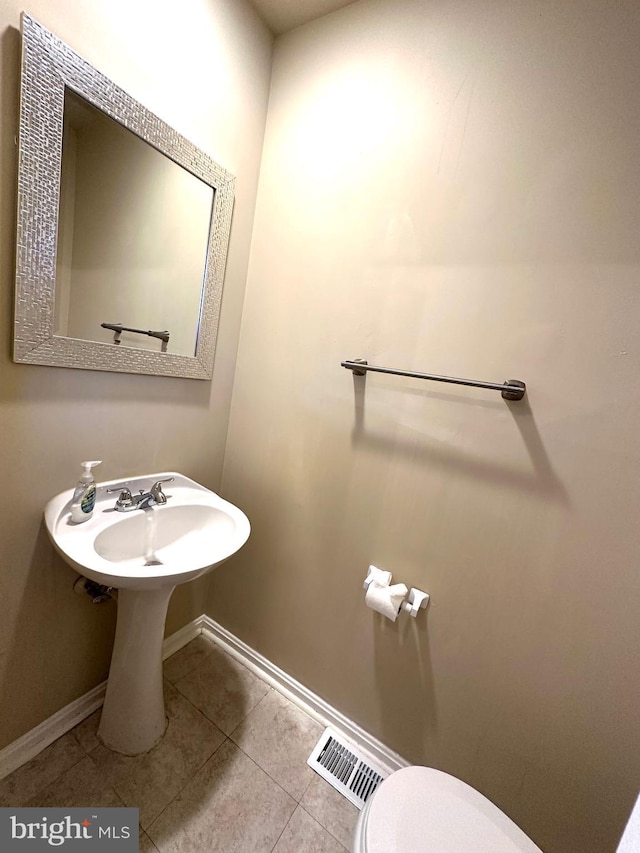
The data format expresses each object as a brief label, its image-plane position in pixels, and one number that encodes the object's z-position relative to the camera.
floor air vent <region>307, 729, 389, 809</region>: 1.10
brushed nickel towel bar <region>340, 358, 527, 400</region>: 0.86
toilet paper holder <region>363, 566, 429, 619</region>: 1.02
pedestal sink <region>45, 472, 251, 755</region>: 0.94
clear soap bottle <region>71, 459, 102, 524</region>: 0.93
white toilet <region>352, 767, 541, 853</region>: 0.69
